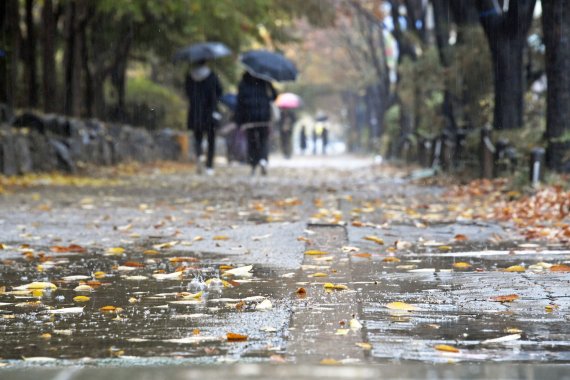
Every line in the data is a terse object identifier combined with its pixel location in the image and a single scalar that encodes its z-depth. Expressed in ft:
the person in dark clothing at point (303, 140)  451.94
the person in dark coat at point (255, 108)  148.87
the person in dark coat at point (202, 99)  150.30
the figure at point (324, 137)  456.04
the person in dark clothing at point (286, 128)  330.34
